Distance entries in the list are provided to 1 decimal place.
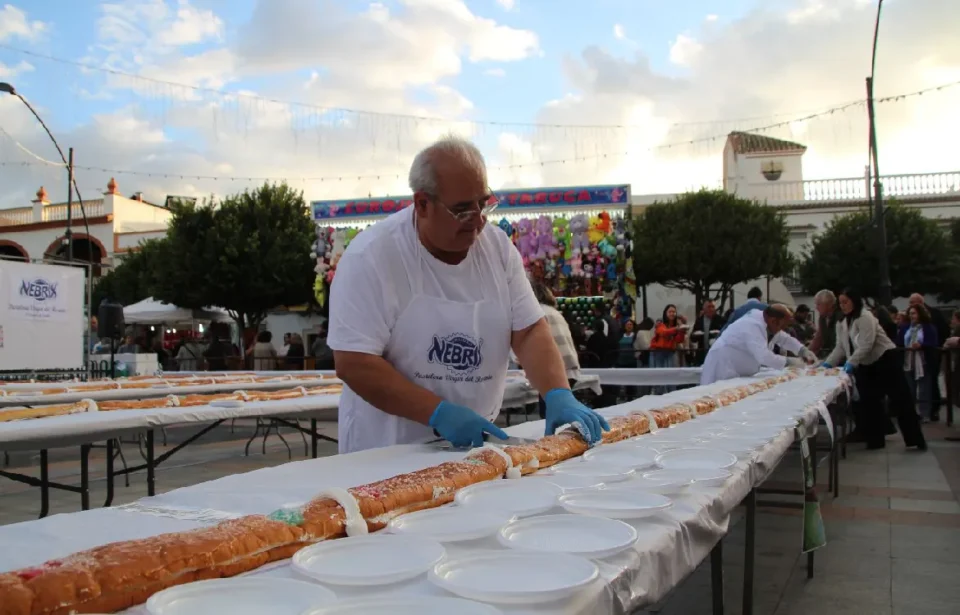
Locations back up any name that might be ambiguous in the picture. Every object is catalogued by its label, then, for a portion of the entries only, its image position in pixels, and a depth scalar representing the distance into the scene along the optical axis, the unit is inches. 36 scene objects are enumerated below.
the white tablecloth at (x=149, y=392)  190.2
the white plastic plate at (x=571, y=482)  62.3
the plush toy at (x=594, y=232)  580.1
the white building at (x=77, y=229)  1414.9
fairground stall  577.3
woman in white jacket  292.8
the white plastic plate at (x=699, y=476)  64.9
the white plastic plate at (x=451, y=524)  46.7
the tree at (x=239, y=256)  879.1
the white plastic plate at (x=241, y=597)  33.2
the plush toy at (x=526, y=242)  596.7
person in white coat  263.4
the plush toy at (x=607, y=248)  570.9
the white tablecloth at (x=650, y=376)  345.4
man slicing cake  86.0
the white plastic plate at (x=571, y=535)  43.4
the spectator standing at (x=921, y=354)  399.2
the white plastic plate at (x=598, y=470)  66.0
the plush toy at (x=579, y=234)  583.5
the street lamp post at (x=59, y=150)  592.2
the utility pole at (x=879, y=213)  578.9
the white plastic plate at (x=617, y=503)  51.7
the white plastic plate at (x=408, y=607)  32.0
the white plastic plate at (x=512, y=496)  54.0
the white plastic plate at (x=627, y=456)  74.7
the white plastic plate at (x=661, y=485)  61.3
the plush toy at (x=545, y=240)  592.7
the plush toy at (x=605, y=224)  579.8
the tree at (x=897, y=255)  1016.2
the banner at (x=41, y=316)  379.9
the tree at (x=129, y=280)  1135.0
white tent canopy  751.1
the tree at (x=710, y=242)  948.6
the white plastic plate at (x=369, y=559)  37.5
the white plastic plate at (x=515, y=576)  34.0
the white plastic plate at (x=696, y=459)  72.9
